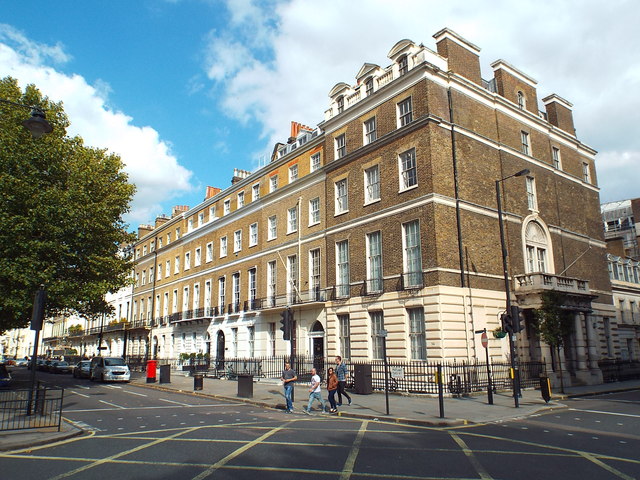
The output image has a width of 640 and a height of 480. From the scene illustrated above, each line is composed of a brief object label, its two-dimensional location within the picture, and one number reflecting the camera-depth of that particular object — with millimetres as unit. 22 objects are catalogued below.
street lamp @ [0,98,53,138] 10258
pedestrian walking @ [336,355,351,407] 17344
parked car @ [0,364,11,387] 23359
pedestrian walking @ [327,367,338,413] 15422
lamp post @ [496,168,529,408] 16031
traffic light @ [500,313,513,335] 16859
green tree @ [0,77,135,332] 23031
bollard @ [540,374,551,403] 17031
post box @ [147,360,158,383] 29188
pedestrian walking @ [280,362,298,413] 15912
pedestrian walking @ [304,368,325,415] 15414
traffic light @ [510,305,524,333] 16656
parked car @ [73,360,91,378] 34750
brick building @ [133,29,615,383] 22047
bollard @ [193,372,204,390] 23531
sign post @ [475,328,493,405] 16641
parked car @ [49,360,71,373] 44188
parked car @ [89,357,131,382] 30141
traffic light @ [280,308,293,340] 17784
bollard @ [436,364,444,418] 13555
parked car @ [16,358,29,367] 62700
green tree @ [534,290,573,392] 22125
